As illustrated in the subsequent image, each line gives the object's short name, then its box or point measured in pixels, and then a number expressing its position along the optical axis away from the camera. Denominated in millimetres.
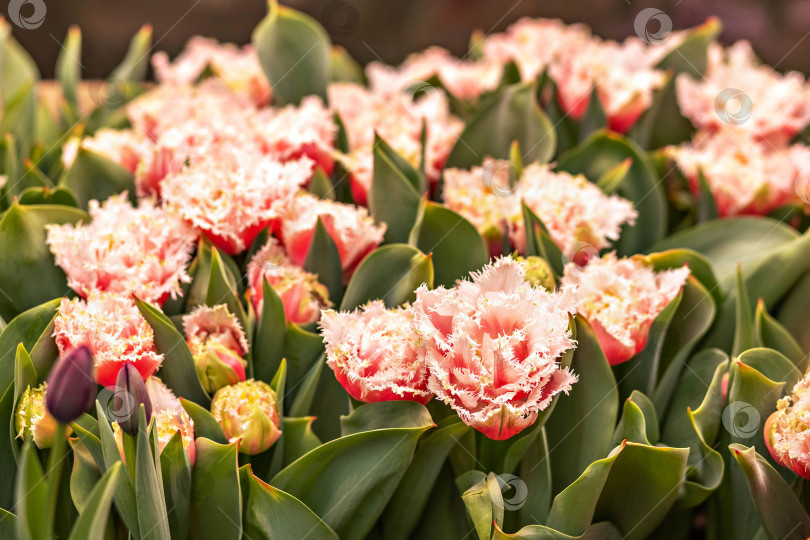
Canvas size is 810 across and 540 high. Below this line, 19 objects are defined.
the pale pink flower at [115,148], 1429
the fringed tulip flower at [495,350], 1140
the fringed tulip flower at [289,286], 1266
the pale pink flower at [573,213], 1332
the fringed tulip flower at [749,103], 1549
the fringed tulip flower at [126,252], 1243
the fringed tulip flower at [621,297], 1231
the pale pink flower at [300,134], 1401
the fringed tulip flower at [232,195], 1285
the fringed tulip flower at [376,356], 1167
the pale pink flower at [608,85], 1544
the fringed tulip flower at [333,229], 1303
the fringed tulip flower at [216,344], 1225
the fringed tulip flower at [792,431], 1173
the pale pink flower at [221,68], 1616
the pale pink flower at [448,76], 1654
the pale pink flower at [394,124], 1413
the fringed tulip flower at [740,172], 1452
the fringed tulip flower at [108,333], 1182
